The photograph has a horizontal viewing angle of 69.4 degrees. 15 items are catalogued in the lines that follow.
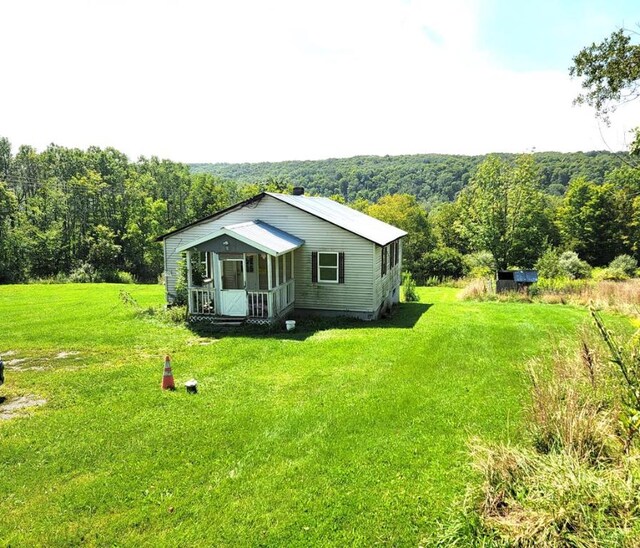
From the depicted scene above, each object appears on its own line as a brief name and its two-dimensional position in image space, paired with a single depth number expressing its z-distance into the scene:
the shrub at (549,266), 26.00
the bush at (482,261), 34.40
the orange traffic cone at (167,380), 9.01
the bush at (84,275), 34.03
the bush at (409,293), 23.48
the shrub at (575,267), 36.09
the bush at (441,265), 38.66
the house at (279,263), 15.05
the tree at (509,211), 32.62
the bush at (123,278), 36.49
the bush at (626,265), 38.91
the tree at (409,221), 43.06
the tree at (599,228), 47.62
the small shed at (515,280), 23.52
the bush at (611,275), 33.38
